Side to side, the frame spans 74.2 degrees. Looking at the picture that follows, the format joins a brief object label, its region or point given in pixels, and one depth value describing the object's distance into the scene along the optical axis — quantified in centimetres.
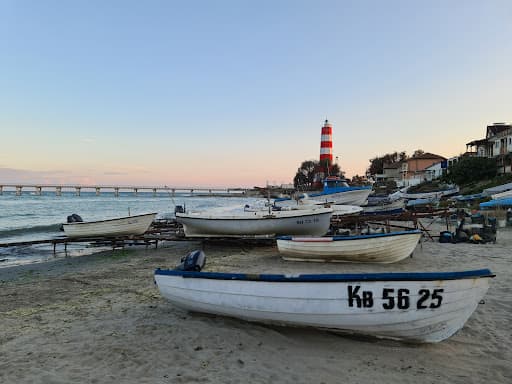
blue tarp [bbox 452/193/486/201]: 2755
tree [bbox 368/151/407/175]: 9875
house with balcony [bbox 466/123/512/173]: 4419
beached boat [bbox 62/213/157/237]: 1544
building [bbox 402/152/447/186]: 7119
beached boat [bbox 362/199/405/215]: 2516
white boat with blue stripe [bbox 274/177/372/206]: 2912
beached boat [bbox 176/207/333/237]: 1409
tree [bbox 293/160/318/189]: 9606
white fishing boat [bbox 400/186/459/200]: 3619
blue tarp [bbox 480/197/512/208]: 1972
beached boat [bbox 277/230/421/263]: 973
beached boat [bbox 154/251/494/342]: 452
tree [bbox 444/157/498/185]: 4444
